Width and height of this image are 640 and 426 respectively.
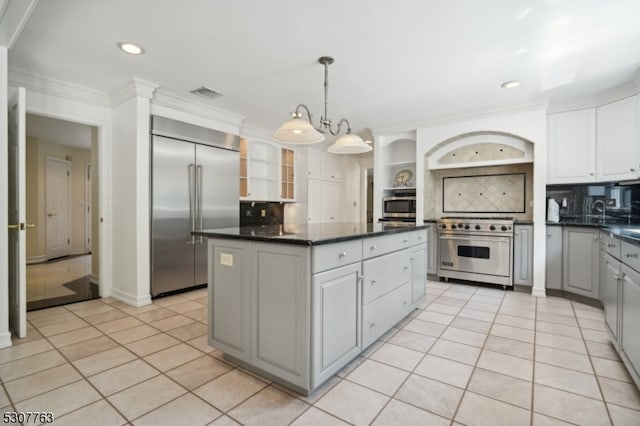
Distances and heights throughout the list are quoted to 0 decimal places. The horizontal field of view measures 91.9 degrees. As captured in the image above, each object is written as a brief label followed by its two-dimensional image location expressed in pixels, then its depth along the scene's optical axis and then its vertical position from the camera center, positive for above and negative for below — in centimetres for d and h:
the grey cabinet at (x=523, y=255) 389 -56
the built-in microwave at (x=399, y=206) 486 +6
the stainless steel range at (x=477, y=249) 402 -53
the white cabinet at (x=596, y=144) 335 +78
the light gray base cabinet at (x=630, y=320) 177 -66
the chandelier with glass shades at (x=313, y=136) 249 +65
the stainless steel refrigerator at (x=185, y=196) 356 +17
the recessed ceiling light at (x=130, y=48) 252 +134
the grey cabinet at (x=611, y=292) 215 -60
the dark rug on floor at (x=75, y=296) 332 -103
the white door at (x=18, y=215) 246 -5
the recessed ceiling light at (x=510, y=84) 324 +134
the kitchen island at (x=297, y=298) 173 -56
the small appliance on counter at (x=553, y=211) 391 -1
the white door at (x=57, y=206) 611 +6
